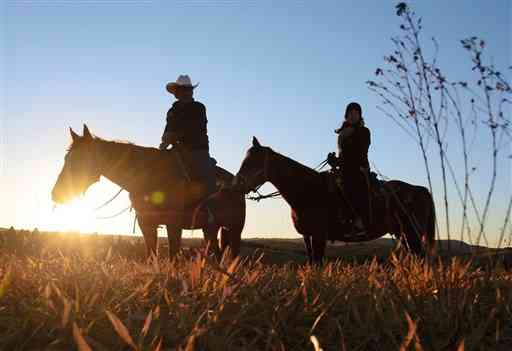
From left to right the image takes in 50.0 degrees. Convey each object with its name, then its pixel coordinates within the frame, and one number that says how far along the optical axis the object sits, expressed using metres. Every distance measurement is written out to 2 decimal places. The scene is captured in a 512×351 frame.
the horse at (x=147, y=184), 8.20
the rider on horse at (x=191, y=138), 8.75
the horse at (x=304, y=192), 9.07
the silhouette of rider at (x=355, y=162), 9.37
